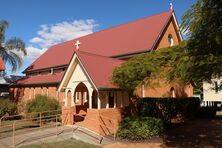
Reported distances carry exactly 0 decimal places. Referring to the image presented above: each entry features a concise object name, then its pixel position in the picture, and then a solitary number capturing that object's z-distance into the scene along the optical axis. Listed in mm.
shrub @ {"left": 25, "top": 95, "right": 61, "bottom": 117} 13338
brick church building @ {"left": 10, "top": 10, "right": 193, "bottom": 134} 11123
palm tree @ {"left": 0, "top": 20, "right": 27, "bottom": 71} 21951
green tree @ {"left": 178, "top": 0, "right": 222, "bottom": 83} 6251
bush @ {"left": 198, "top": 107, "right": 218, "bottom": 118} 16310
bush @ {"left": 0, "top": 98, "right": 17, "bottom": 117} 15267
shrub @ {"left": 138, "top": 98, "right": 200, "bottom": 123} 12826
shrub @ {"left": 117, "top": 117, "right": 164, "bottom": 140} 10139
